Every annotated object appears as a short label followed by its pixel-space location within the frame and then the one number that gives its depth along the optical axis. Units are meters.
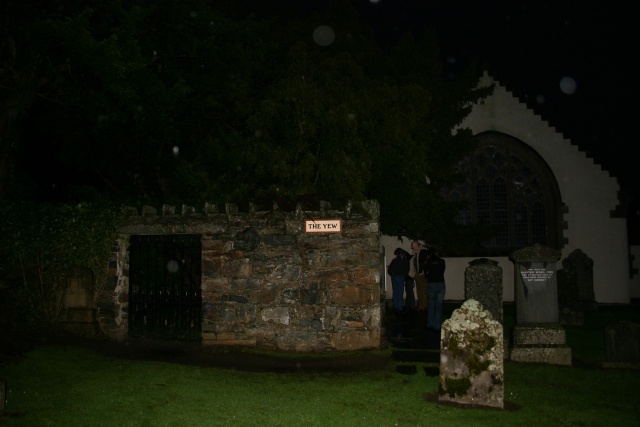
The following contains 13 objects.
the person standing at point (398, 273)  16.06
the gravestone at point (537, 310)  9.98
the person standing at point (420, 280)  16.87
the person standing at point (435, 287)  12.84
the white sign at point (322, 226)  10.19
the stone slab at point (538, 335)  10.05
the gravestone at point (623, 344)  9.66
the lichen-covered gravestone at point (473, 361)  6.89
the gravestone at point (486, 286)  10.83
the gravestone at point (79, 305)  11.09
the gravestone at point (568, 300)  15.20
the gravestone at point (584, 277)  18.53
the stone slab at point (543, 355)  9.90
